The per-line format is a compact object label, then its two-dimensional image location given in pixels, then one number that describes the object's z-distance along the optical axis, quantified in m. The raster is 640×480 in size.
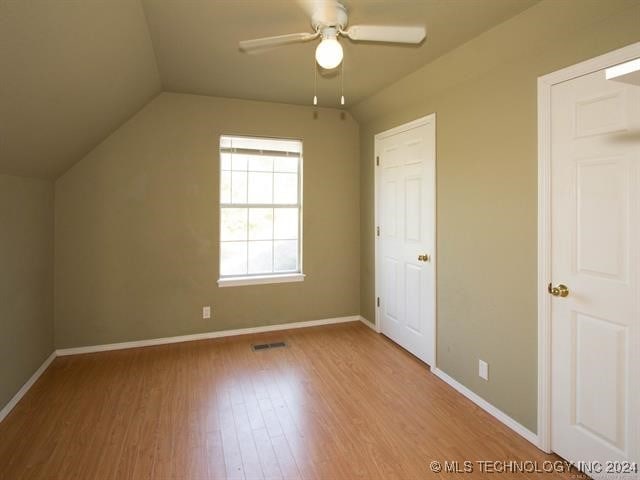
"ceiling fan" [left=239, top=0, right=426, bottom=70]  1.78
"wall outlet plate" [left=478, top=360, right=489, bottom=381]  2.47
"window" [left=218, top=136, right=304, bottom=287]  3.85
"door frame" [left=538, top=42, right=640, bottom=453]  2.01
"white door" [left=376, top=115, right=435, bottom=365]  3.09
